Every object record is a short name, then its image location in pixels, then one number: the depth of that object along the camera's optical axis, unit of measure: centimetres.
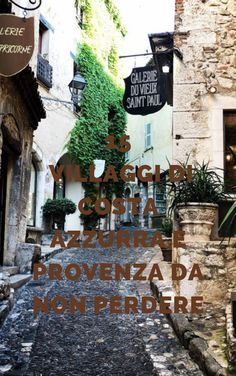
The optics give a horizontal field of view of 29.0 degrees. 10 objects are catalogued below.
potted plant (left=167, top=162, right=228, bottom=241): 579
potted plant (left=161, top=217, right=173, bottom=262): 866
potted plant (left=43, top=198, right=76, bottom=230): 1402
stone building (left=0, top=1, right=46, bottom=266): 748
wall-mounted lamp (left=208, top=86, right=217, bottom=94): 727
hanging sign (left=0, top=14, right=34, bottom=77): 566
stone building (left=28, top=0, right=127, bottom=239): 1435
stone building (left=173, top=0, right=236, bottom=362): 722
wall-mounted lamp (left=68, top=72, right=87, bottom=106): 1203
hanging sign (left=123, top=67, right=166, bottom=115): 873
